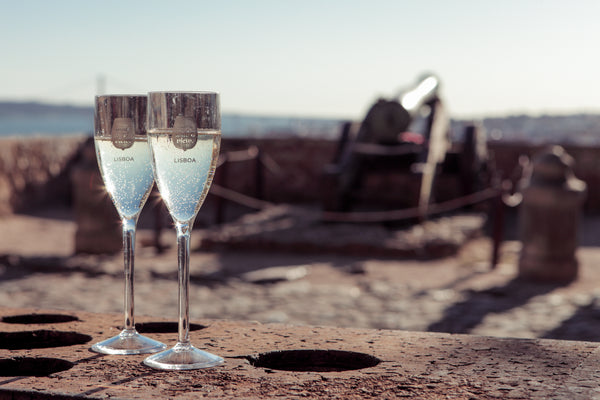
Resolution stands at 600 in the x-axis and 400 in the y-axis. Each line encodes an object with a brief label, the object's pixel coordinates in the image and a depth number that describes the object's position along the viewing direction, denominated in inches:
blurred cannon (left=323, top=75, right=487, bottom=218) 387.5
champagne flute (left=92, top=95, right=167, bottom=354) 48.2
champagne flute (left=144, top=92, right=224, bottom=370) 45.4
